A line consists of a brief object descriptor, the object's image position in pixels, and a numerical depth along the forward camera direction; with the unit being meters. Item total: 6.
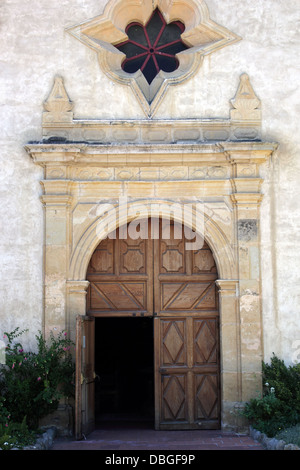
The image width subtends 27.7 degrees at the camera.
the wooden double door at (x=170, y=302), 8.75
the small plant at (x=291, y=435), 6.79
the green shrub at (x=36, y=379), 7.89
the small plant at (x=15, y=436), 6.65
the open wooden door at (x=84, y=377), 7.76
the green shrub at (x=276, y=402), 7.73
